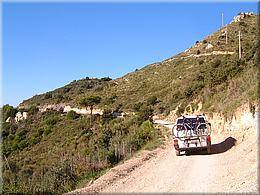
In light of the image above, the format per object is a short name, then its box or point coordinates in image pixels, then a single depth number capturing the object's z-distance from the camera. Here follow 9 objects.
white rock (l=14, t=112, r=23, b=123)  71.21
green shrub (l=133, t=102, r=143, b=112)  51.81
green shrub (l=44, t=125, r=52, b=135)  52.03
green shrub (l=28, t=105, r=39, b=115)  73.32
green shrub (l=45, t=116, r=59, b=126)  57.76
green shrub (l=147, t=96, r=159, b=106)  55.16
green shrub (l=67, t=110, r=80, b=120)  58.79
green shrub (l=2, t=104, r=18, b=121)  75.86
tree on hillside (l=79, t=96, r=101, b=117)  62.28
